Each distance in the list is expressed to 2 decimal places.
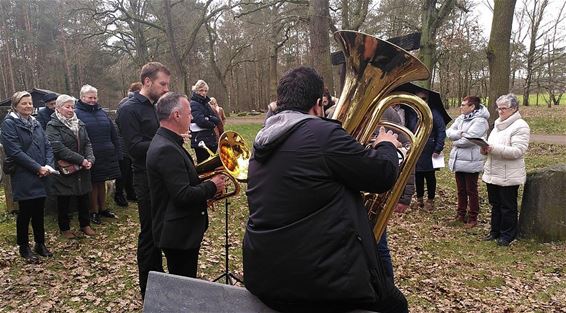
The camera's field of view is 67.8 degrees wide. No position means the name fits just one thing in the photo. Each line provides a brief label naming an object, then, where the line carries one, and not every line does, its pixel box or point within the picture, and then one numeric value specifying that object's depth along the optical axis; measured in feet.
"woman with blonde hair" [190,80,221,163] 22.02
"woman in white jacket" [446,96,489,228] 19.33
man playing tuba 5.90
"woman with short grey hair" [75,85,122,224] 18.58
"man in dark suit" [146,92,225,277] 9.52
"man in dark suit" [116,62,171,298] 11.89
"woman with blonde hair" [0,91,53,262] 14.97
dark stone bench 7.36
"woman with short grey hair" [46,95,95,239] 17.13
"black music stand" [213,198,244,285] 12.71
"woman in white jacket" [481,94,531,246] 16.43
